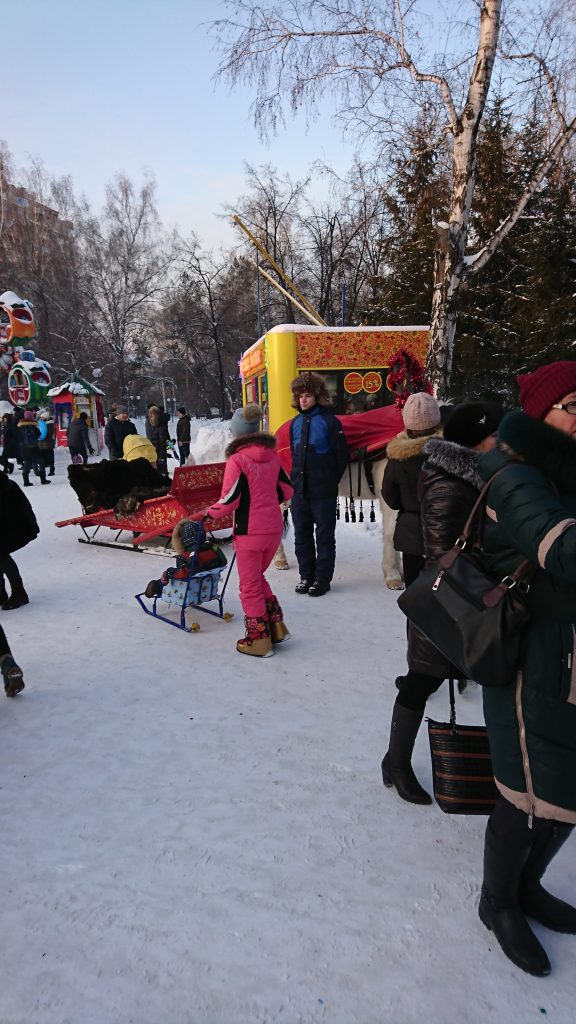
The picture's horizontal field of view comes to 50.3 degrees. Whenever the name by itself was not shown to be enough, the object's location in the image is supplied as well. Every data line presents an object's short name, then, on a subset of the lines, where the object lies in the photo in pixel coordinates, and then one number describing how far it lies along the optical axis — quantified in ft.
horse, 18.94
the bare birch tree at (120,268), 106.93
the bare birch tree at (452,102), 24.13
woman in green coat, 4.98
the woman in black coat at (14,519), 13.24
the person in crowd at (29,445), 44.11
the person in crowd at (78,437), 48.73
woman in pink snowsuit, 13.20
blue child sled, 15.48
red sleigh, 21.34
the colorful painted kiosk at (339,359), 32.76
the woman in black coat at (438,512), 8.00
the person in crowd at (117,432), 37.11
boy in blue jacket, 17.67
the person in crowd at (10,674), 11.78
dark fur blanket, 25.46
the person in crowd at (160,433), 42.34
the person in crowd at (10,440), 49.60
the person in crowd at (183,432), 52.95
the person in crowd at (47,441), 46.39
